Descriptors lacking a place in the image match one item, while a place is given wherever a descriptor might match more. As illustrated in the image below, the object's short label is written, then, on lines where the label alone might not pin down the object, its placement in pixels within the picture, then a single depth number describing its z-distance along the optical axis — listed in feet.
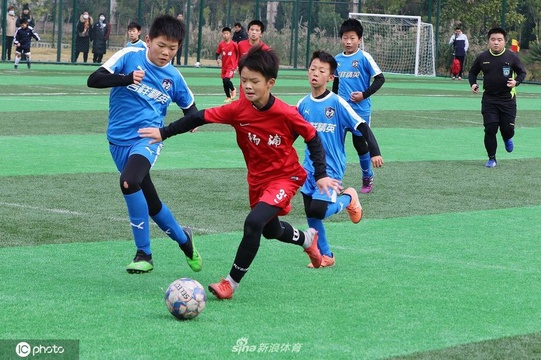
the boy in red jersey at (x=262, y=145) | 23.76
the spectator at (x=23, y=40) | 122.83
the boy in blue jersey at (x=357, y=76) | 44.80
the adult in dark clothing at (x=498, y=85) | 53.88
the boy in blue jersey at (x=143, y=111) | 26.30
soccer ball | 21.43
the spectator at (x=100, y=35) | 138.41
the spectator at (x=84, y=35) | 136.36
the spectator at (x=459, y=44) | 141.49
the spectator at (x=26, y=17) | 127.17
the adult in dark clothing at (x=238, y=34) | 101.53
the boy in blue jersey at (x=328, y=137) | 28.55
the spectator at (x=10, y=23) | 130.11
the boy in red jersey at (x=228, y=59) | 81.87
